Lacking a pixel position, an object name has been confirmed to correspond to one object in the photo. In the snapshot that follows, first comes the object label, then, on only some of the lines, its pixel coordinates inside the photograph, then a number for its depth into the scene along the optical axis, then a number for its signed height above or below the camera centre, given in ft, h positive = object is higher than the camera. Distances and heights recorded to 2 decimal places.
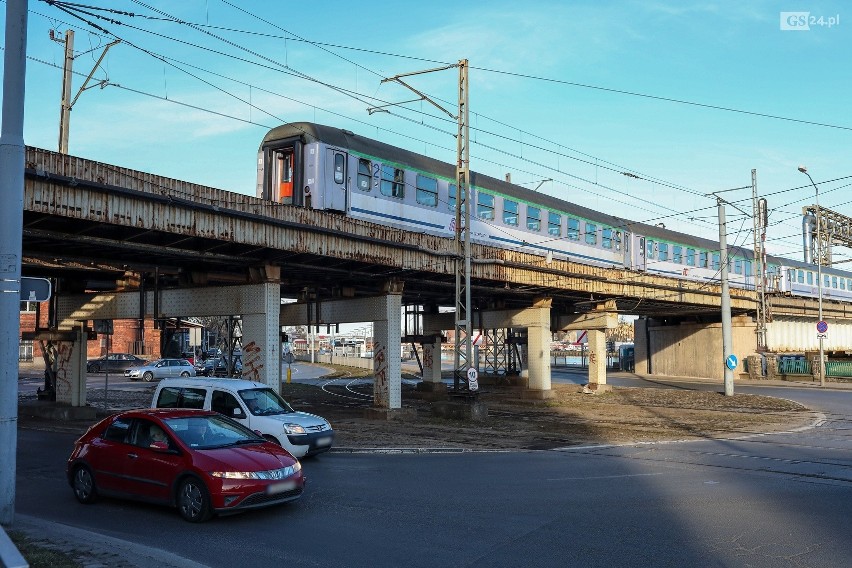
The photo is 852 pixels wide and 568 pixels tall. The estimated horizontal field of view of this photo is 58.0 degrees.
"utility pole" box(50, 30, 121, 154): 78.23 +25.69
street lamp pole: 129.80 +11.25
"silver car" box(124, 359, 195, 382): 160.97 -5.37
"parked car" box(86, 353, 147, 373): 185.37 -4.39
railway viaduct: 54.90 +8.12
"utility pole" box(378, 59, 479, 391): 78.28 +10.17
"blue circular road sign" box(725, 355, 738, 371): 103.50 -2.76
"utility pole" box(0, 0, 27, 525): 28.60 +5.41
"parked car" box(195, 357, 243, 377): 148.88 -4.96
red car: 31.72 -5.19
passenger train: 75.25 +17.27
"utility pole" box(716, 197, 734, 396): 108.27 +5.71
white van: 50.19 -4.30
